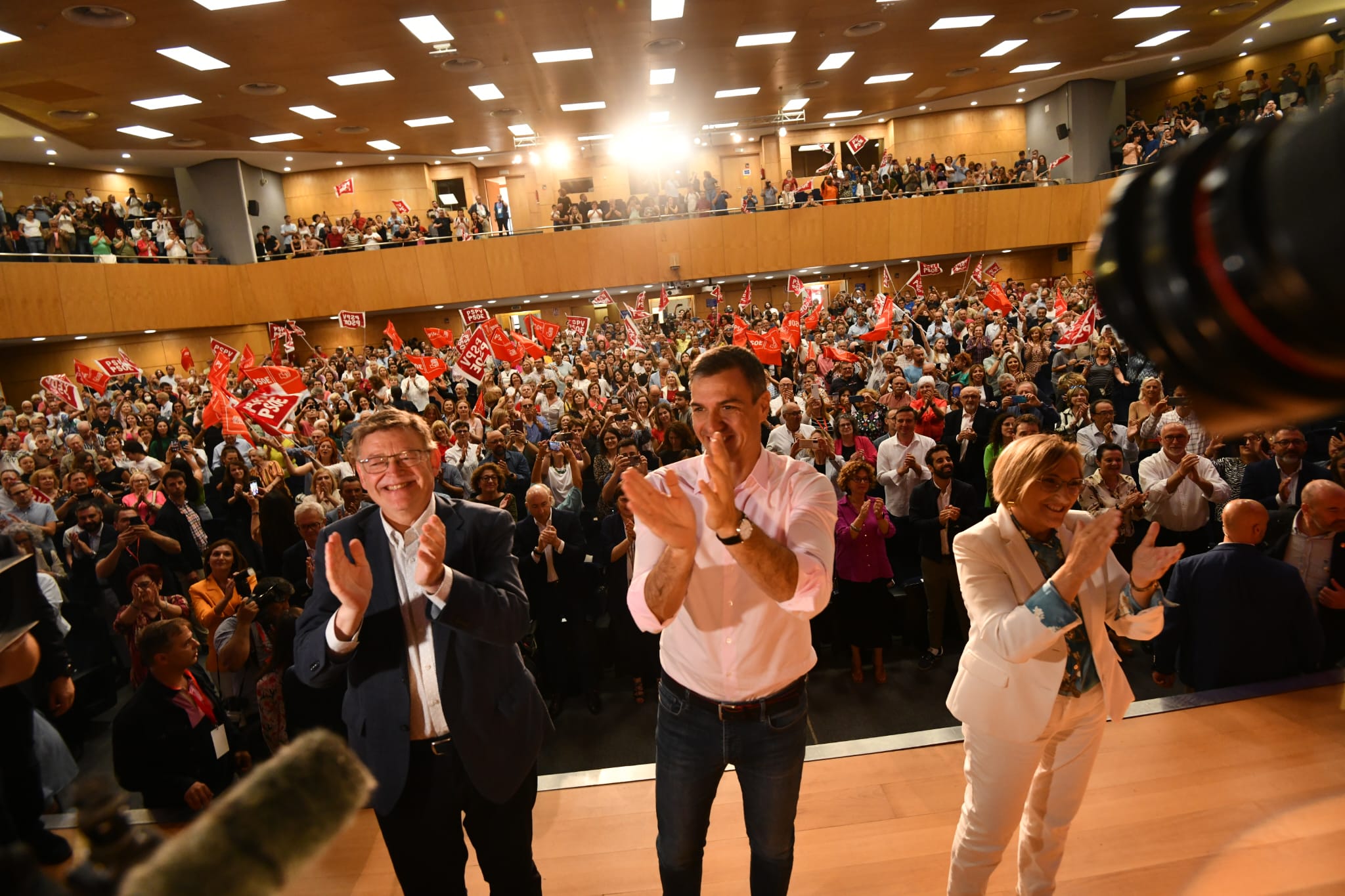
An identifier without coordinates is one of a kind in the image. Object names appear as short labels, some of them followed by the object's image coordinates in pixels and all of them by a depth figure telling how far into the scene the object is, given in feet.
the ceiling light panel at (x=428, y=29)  35.86
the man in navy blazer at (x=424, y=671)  6.00
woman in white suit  6.15
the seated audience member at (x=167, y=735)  9.14
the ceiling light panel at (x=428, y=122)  56.31
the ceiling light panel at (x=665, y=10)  36.56
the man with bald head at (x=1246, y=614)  10.50
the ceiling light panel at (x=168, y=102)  44.21
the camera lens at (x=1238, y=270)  1.74
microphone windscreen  0.99
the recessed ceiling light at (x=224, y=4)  30.96
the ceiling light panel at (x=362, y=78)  43.62
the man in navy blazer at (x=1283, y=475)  14.97
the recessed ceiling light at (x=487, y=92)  48.78
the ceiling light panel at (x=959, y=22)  43.62
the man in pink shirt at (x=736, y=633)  5.59
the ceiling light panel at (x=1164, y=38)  52.32
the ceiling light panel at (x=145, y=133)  50.01
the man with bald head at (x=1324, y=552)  11.18
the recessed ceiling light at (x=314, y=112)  49.80
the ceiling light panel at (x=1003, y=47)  51.01
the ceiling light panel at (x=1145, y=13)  45.72
